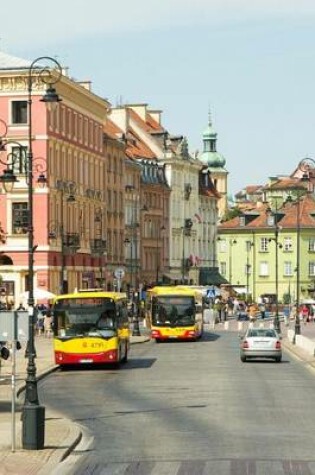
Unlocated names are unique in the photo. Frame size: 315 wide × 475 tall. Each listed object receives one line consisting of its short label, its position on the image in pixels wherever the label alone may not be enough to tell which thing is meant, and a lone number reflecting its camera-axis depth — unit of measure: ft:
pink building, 291.99
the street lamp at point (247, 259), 547.49
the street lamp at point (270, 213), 540.15
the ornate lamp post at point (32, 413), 80.53
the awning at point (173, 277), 461.49
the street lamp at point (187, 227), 492.13
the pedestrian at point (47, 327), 258.16
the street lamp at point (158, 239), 448.65
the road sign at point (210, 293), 313.53
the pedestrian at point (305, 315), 382.77
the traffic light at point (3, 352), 142.51
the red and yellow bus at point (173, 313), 229.86
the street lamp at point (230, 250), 580.30
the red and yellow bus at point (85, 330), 158.51
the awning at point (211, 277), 514.27
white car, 175.94
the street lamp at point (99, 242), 335.88
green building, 567.59
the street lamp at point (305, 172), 203.92
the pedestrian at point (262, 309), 375.37
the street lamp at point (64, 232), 295.69
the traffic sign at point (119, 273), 266.94
